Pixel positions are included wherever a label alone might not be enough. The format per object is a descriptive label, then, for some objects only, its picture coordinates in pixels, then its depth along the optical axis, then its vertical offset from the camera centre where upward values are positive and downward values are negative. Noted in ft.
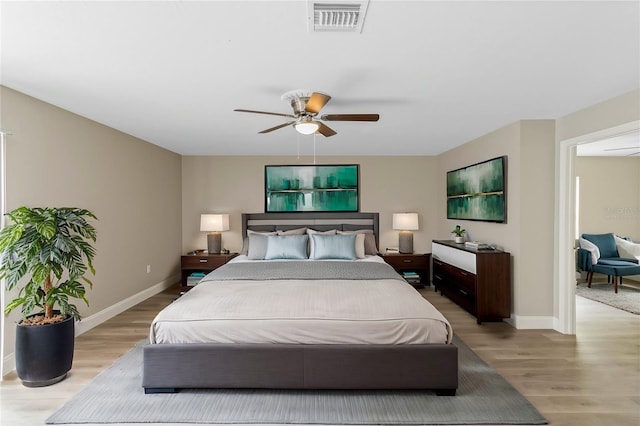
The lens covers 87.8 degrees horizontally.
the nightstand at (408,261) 17.60 -2.73
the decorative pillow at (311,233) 15.92 -1.16
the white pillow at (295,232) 17.11 -1.16
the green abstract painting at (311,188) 18.97 +1.23
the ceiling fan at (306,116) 9.04 +2.61
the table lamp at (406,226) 18.20 -0.91
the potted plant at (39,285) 8.03 -1.93
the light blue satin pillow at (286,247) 15.28 -1.74
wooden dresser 12.62 -2.87
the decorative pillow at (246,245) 16.65 -1.81
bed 7.66 -3.18
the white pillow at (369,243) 16.80 -1.71
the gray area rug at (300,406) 6.98 -4.39
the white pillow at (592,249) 18.21 -2.20
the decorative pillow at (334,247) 15.19 -1.72
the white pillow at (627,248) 18.73 -2.24
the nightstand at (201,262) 17.11 -2.69
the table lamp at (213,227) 17.84 -0.93
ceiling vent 5.42 +3.32
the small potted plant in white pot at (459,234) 15.57 -1.17
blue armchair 17.40 -2.87
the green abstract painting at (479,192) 13.15 +0.79
